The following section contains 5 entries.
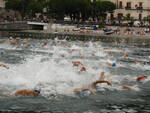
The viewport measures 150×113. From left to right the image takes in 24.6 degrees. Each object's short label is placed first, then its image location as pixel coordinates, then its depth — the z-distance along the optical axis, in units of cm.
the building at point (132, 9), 10525
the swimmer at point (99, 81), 1903
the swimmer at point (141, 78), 2162
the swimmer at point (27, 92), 1686
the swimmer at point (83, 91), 1750
